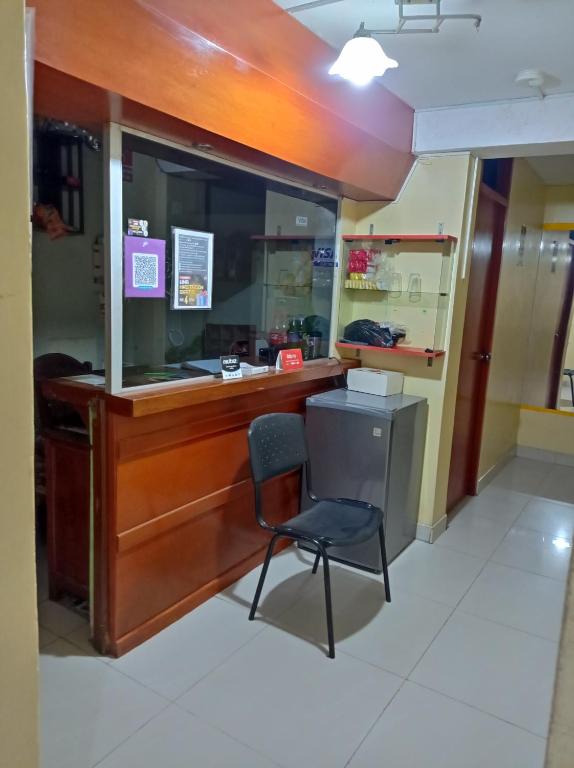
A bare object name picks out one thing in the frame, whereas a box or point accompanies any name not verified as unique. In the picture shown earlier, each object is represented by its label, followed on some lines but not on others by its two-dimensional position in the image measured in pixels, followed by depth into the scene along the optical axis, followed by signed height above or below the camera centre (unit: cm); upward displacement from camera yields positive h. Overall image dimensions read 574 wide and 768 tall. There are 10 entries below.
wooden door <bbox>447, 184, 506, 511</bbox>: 368 -31
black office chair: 233 -101
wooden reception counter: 216 -92
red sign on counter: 299 -37
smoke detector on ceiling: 242 +100
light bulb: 193 +83
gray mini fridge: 293 -87
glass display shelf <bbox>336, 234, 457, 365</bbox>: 321 +7
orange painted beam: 150 +71
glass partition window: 218 +12
